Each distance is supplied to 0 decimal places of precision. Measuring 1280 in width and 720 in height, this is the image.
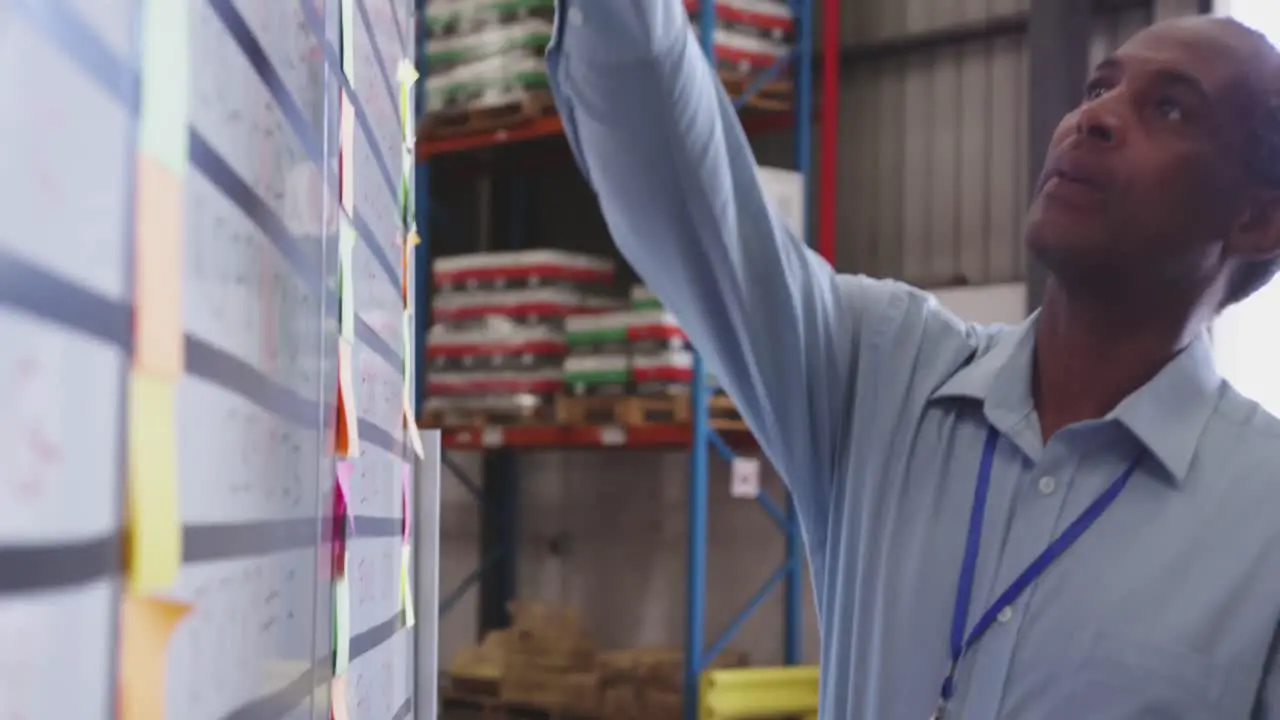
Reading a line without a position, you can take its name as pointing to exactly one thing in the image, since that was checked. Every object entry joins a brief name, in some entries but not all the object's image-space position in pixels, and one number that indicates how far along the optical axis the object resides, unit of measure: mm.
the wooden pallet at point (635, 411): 5141
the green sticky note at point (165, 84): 647
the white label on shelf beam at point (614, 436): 5258
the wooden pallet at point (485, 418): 5500
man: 1428
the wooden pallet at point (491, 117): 5512
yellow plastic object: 4922
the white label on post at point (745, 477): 5348
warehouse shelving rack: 5117
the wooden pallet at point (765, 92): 5355
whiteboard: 521
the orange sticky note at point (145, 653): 625
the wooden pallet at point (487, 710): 5582
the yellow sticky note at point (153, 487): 631
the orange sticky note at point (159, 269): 642
